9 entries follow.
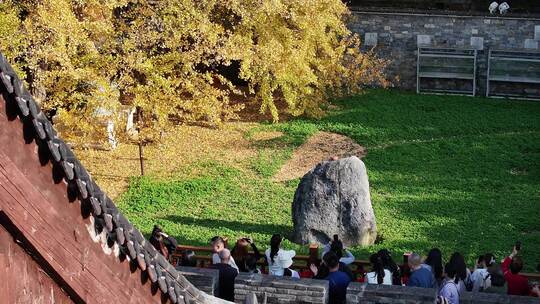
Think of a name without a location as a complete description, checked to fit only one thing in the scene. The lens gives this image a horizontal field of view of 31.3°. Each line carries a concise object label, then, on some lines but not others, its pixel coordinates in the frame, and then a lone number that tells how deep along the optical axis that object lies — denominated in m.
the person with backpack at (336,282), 11.13
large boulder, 17.83
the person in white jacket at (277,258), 13.43
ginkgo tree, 18.62
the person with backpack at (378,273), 12.20
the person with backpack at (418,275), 11.80
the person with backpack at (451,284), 11.23
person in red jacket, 12.20
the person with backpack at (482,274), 12.80
